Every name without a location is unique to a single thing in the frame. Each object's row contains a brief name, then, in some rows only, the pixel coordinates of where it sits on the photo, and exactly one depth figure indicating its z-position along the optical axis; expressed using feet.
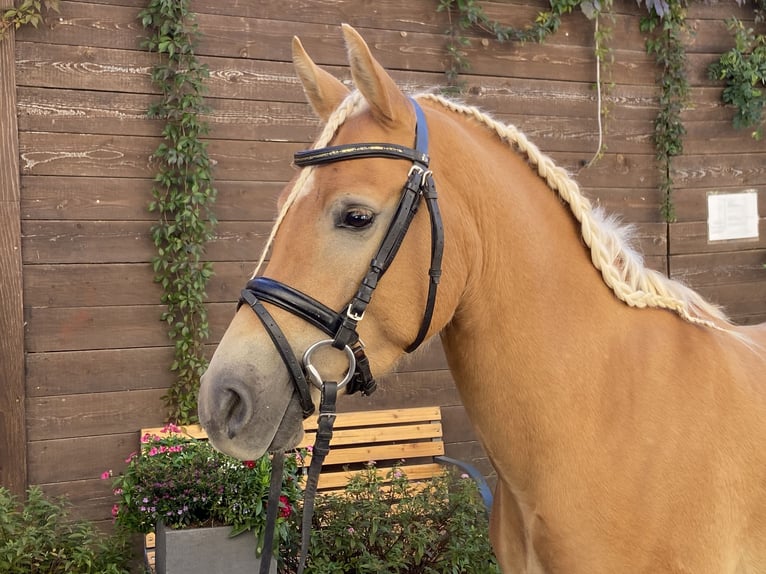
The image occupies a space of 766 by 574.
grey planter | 10.21
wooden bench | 14.02
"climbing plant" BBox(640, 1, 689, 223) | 16.70
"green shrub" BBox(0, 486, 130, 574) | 10.31
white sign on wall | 17.62
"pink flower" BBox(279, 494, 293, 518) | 10.84
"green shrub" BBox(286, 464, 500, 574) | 11.62
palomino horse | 4.88
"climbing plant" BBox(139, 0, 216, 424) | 12.68
